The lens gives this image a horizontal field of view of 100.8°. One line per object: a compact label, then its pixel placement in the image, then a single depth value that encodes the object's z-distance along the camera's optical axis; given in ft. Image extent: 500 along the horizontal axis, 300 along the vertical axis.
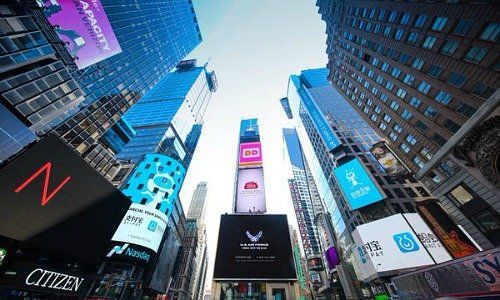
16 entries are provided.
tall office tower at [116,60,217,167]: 218.87
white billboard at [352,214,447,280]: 87.20
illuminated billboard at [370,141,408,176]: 128.57
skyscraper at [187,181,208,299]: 422.16
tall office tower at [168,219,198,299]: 235.24
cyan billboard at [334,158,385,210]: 142.02
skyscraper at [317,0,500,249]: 69.87
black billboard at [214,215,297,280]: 45.34
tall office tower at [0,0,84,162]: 66.13
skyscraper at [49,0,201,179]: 136.94
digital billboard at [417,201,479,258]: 82.94
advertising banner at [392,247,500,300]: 23.62
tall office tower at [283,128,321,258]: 322.79
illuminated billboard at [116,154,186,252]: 104.21
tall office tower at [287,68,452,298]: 150.66
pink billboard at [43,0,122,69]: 81.51
